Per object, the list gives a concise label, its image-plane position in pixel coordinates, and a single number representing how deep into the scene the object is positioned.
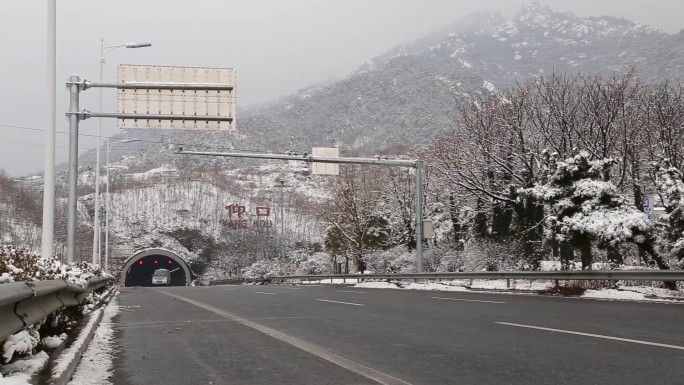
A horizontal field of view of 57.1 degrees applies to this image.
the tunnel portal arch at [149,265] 82.25
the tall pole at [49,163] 14.91
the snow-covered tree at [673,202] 19.72
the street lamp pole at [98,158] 33.59
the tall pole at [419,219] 30.22
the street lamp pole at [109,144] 41.36
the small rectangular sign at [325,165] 29.56
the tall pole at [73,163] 20.41
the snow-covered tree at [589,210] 20.28
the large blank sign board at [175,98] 21.95
